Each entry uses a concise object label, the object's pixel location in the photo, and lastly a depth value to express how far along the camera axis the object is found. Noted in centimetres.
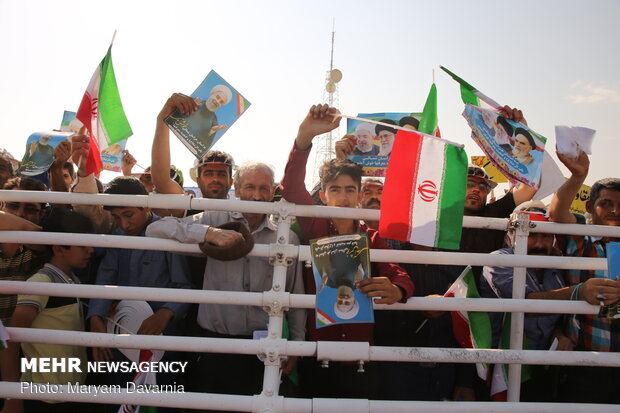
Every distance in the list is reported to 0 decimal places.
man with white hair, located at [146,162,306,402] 278
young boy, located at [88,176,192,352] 279
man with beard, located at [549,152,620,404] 270
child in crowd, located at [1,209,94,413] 266
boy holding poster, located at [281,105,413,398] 266
